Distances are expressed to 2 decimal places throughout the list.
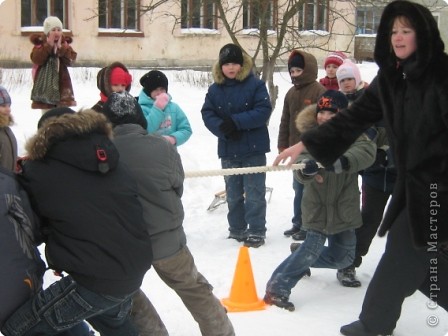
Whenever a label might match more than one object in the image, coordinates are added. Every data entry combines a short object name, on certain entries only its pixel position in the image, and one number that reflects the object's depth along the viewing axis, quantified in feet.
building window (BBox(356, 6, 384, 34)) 63.06
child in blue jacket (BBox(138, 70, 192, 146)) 18.93
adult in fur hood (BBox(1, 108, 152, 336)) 9.36
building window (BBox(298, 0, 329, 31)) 66.69
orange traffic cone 14.69
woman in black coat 11.14
